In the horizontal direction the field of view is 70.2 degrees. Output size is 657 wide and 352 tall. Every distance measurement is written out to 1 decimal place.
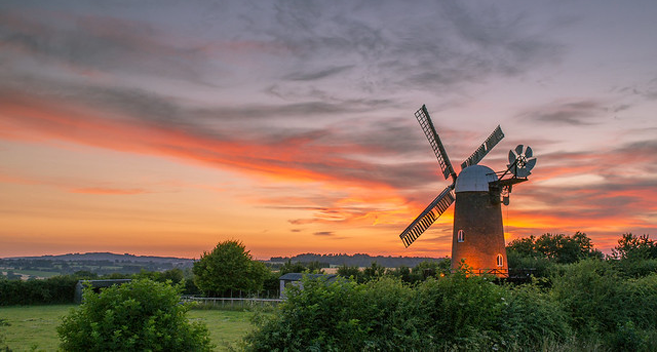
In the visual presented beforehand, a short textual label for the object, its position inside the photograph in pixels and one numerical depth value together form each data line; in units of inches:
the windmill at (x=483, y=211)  1219.9
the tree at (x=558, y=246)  2249.1
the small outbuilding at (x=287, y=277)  1910.9
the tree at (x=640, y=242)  1350.9
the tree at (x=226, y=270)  1750.7
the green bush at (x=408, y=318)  390.3
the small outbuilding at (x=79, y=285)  1781.5
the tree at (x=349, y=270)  2000.2
